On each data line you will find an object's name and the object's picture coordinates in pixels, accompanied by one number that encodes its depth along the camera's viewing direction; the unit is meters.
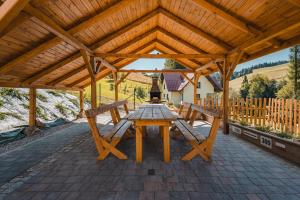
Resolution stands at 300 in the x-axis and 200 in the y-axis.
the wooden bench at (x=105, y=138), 2.70
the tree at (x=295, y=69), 16.32
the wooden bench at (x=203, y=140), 2.69
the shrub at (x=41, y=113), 6.52
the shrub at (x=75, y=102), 9.66
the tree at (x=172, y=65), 27.03
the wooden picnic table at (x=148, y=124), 2.78
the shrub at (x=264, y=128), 3.93
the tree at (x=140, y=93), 24.07
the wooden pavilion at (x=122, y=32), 2.91
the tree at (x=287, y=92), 16.76
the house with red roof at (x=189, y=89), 16.19
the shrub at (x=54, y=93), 9.03
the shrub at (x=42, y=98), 7.70
